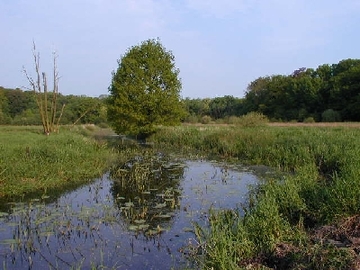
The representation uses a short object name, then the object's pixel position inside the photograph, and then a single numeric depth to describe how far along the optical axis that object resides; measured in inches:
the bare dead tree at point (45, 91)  1072.3
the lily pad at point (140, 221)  327.4
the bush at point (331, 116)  1935.3
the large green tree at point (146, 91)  1219.2
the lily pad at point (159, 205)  386.8
